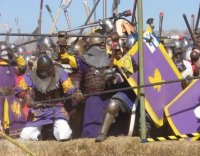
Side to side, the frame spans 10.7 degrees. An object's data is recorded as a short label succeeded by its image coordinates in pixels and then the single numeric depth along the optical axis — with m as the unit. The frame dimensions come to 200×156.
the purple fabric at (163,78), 12.67
